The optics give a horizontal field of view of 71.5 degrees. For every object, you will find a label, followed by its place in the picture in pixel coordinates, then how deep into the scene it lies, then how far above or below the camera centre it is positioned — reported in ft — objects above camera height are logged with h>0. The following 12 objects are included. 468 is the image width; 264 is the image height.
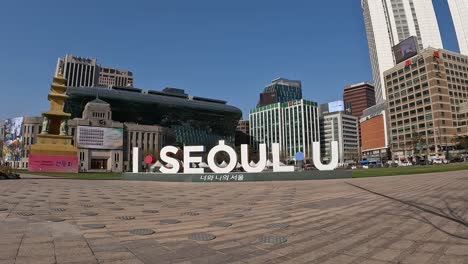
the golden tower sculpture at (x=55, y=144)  204.03 +19.01
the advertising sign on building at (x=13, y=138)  383.59 +48.74
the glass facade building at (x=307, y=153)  605.19 +29.87
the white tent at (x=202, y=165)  176.98 +3.01
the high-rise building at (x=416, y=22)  625.41 +282.65
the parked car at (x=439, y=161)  342.07 +5.81
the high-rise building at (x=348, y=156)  609.42 +23.70
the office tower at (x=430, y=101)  404.14 +84.86
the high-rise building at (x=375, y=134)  549.54 +59.60
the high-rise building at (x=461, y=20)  627.46 +285.35
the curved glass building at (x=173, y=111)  459.32 +95.52
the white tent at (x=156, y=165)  175.19 +3.44
